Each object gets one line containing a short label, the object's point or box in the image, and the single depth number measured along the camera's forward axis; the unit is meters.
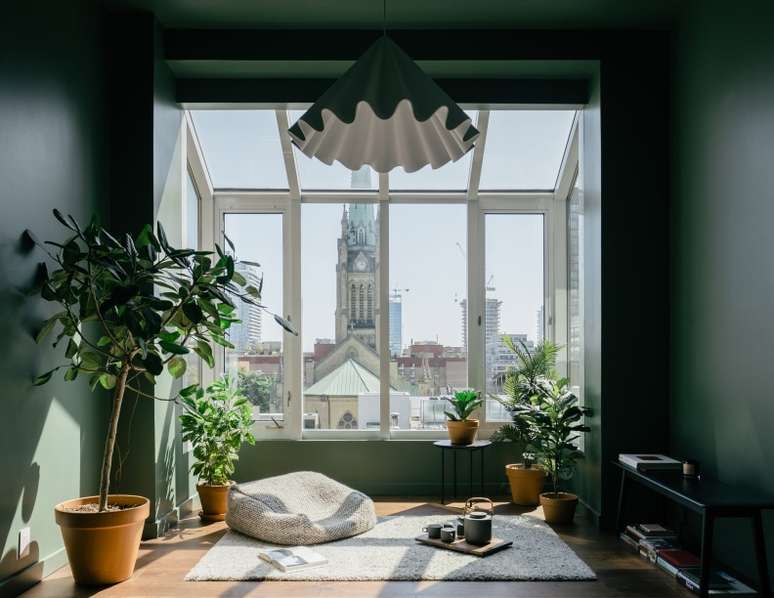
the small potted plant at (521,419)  5.32
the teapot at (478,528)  4.09
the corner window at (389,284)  6.05
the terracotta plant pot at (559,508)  4.83
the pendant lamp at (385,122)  2.67
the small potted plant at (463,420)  5.42
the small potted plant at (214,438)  4.95
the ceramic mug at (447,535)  4.16
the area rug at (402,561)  3.76
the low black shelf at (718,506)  3.26
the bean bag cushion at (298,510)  4.33
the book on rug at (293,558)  3.86
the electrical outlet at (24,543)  3.47
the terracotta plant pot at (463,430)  5.41
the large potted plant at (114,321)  3.45
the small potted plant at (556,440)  4.85
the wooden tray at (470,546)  4.05
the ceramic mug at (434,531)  4.25
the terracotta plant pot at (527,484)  5.35
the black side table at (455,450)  5.36
